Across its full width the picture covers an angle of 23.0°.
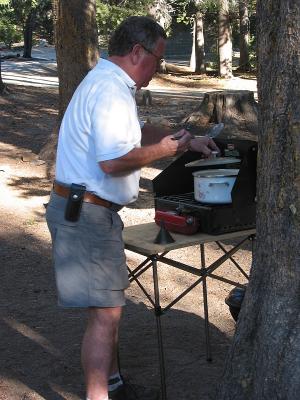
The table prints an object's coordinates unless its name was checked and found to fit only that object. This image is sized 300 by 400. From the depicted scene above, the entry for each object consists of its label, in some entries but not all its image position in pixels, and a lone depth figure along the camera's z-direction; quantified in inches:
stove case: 147.0
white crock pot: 147.9
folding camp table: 142.0
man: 124.7
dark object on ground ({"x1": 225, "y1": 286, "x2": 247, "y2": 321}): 166.4
